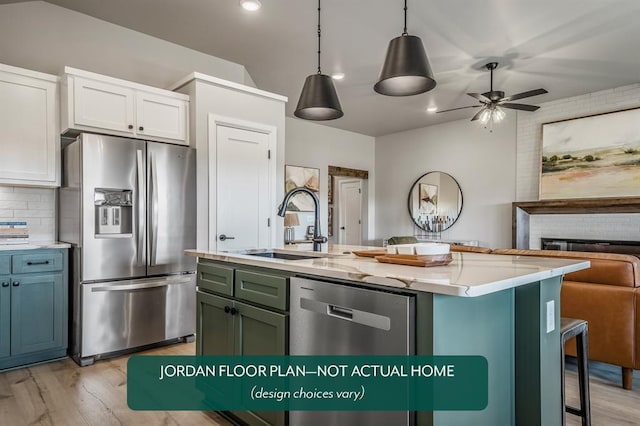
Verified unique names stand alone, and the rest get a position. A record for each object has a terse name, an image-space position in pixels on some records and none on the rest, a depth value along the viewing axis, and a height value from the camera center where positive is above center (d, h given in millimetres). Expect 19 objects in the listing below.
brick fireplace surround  5025 +52
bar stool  1936 -724
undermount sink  2428 -269
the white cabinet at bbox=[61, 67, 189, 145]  3160 +893
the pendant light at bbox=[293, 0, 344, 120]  2379 +709
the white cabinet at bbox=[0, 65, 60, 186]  3055 +670
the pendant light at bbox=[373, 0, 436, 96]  1896 +737
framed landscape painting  5105 +771
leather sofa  2595 -614
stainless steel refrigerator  3100 -229
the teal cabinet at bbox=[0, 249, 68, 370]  2918 -712
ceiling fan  4221 +1198
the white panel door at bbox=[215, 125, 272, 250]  3949 +245
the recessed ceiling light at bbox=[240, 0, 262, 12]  3188 +1693
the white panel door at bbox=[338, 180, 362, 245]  8000 +23
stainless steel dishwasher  1312 -420
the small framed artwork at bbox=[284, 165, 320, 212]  6531 +528
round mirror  6879 +212
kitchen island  1284 -392
